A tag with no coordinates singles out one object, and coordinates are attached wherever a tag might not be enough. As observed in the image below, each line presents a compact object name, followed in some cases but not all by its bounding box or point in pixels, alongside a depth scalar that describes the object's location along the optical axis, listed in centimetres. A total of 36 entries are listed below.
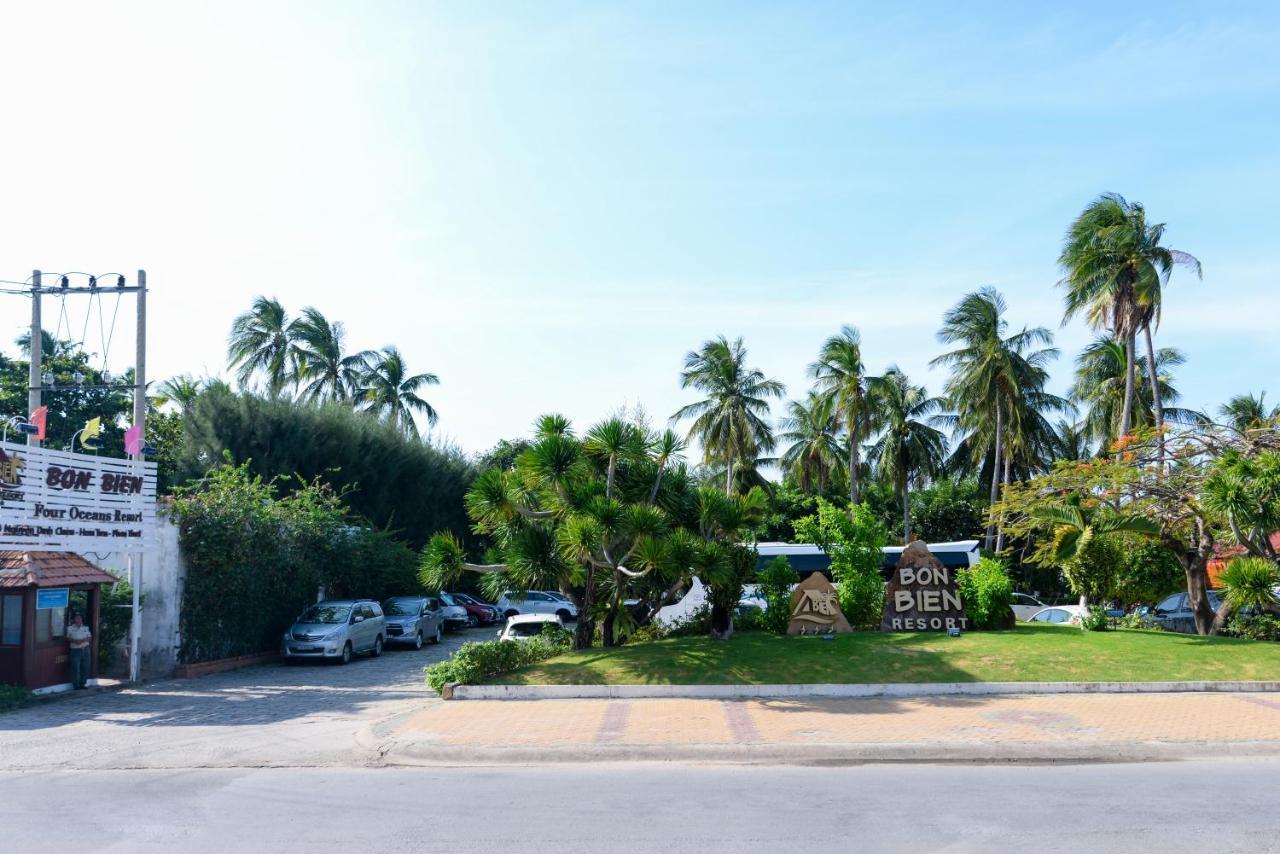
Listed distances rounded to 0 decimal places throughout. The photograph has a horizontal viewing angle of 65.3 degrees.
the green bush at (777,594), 2086
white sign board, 1727
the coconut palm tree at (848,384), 4741
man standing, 1922
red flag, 1991
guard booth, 1806
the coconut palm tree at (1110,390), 4534
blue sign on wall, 1844
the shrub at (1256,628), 1997
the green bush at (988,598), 2081
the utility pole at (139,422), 2016
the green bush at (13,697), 1692
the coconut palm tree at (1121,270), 3525
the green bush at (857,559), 2139
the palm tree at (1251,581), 1916
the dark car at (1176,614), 2539
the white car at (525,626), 2448
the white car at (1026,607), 2948
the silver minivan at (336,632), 2369
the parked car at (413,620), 2825
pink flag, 2150
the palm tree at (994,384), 4328
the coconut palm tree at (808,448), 5566
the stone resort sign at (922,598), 2070
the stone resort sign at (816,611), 2033
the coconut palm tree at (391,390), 5316
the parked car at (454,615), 3541
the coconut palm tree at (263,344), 5044
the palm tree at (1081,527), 2025
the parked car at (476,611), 3925
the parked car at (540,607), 3630
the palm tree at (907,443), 5031
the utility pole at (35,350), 2081
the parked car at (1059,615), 2555
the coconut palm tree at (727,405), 4947
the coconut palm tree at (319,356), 5125
